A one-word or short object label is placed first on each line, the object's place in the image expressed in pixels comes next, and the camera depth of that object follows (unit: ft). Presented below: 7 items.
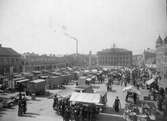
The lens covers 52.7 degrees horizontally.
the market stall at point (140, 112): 34.67
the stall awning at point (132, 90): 48.98
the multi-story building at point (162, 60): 113.39
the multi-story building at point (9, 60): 142.95
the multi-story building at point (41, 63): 172.98
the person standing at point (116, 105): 41.60
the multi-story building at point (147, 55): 349.12
